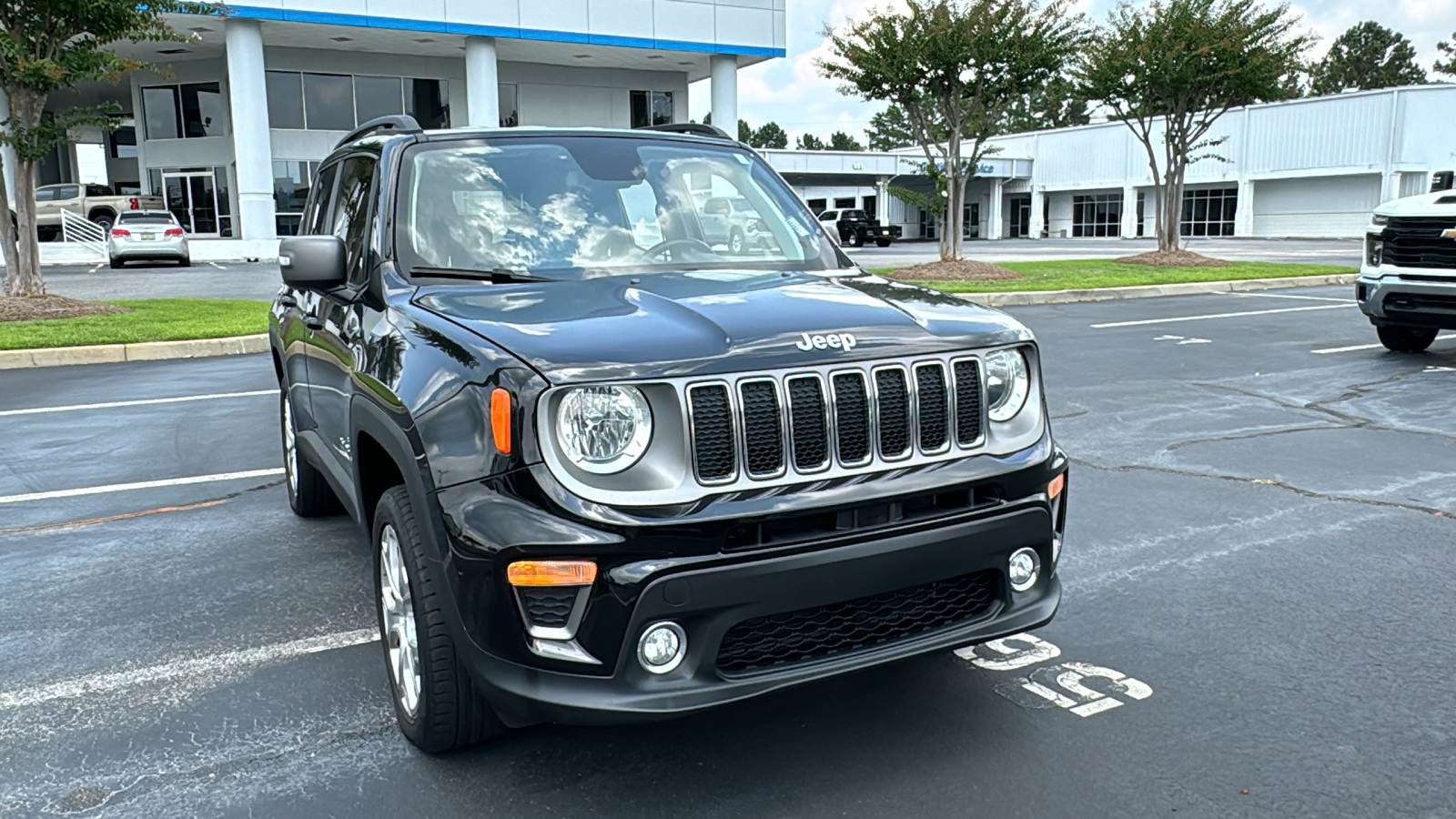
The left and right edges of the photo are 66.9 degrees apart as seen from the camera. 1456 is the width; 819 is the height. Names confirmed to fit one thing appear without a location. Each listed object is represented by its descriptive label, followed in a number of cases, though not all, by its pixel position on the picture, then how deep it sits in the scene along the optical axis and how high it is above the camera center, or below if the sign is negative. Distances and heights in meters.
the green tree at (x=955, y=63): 19.89 +3.15
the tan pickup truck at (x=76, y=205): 33.53 +1.29
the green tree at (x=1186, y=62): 23.20 +3.60
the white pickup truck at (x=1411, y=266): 9.48 -0.33
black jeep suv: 2.56 -0.60
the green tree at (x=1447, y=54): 92.88 +14.50
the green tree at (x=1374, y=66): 95.88 +14.05
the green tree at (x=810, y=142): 127.66 +10.93
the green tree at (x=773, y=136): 134.88 +12.54
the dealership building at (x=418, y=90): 32.66 +5.42
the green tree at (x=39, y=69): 14.45 +2.36
